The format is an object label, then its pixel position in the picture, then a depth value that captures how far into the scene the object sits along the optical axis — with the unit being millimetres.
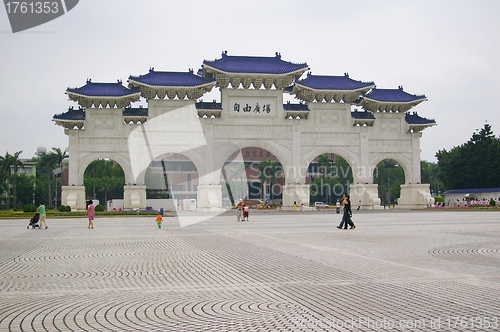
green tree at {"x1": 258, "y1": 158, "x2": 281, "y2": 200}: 73312
